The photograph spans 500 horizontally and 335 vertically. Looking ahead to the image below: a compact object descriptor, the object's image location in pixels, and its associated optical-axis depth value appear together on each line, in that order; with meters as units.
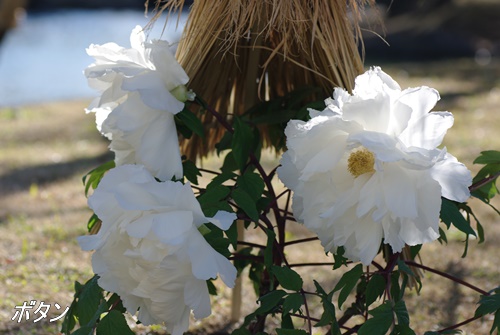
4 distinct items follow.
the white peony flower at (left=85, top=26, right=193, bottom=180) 1.81
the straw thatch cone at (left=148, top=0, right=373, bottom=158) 1.90
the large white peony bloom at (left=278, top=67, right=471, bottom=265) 1.69
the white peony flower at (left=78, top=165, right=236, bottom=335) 1.69
